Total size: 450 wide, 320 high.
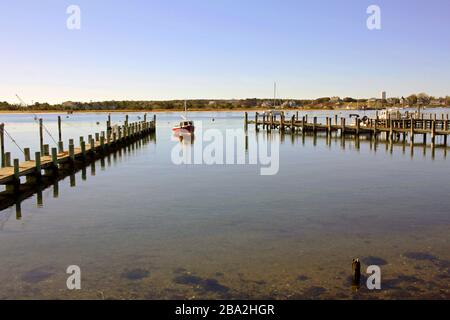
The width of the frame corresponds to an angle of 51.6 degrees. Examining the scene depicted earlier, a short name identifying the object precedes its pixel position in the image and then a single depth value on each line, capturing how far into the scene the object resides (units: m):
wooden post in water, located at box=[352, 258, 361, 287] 9.83
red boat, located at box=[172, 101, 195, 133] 57.28
